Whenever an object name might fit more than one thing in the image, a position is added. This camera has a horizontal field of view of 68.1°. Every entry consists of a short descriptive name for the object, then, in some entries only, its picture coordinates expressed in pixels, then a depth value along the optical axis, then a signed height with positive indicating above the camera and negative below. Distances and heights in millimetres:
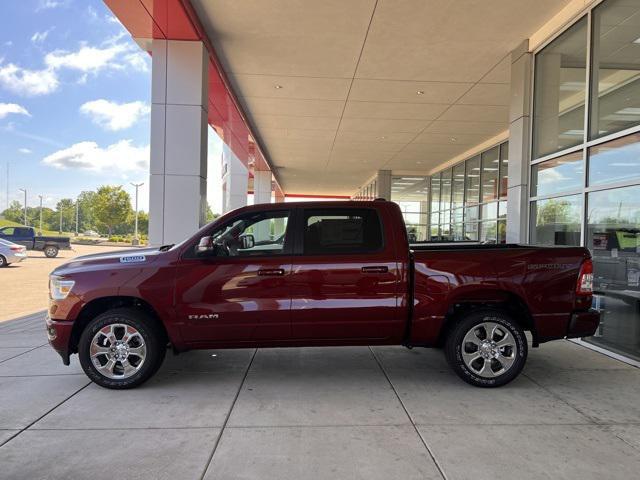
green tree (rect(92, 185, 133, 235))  58875 +3067
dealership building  6844 +3354
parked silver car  21219 -1147
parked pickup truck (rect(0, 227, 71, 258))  27750 -702
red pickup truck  4719 -605
